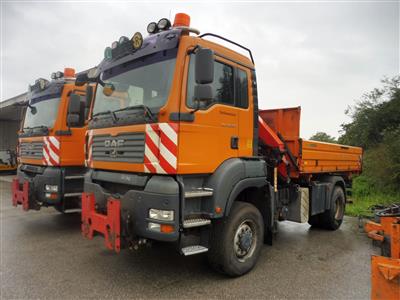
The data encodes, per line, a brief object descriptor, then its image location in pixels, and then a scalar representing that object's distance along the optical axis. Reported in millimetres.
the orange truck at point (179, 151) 3408
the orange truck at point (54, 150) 6082
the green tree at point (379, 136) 11766
